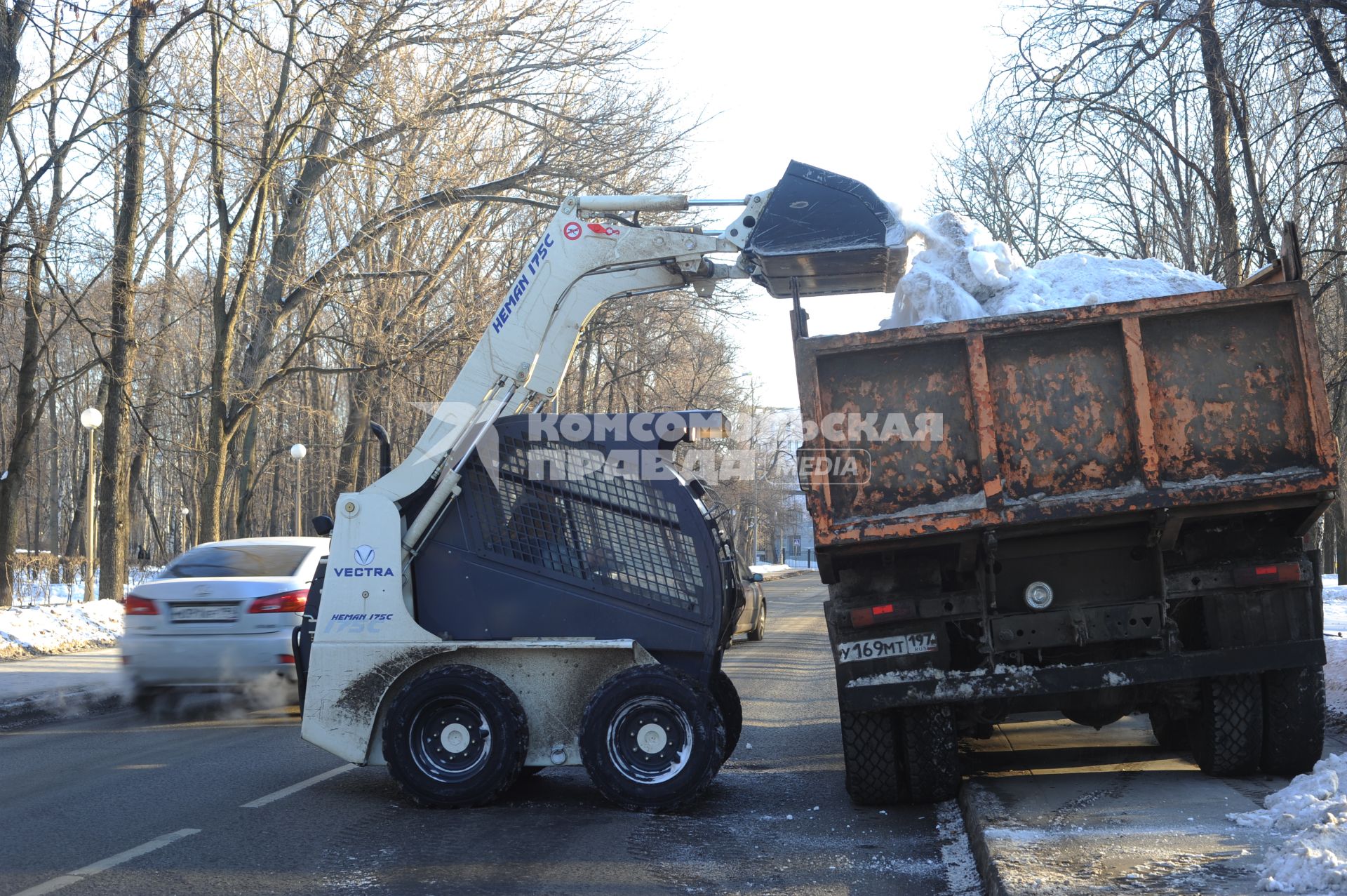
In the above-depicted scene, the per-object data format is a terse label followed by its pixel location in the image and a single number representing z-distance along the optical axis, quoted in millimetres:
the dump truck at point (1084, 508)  6066
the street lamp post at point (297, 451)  29938
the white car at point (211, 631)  10742
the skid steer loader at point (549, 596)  6695
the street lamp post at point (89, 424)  22875
